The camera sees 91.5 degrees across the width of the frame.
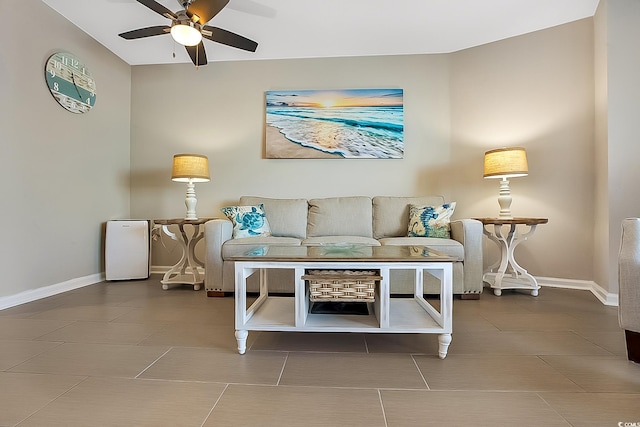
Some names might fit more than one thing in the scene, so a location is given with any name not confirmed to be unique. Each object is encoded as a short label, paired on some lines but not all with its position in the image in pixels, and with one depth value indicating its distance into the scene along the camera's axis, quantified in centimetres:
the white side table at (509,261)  251
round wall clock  254
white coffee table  139
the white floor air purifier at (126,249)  296
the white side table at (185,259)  275
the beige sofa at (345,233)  243
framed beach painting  326
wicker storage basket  141
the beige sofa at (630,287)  133
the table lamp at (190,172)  290
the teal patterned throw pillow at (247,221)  270
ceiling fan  201
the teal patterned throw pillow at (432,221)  264
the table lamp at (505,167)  261
